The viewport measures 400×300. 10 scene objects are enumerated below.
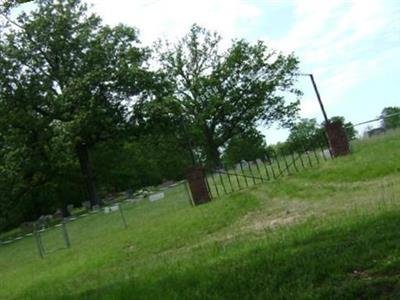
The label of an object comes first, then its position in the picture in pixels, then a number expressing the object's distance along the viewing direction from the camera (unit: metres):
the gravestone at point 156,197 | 31.44
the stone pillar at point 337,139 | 26.67
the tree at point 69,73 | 43.91
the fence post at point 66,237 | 24.36
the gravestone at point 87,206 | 50.74
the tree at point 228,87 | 61.34
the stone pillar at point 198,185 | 25.25
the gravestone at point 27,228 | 46.72
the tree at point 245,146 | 64.56
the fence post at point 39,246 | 23.48
